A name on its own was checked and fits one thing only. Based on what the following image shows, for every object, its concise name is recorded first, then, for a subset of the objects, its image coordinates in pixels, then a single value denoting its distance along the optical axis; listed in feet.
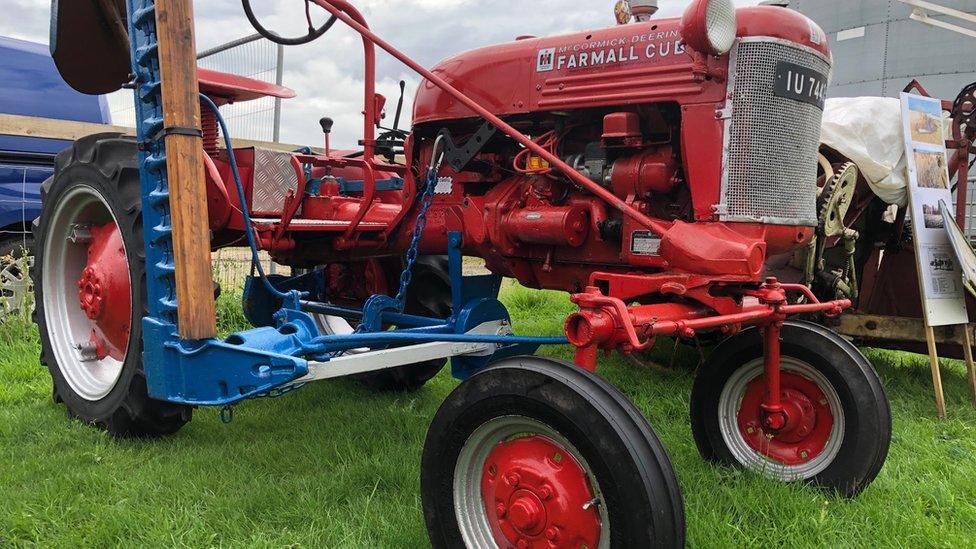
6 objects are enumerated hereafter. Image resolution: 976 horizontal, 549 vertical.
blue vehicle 16.85
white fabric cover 13.70
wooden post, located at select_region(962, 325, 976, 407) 13.08
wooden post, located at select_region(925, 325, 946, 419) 12.39
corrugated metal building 29.55
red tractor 6.39
